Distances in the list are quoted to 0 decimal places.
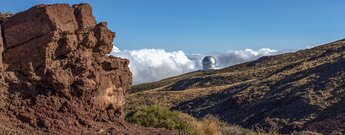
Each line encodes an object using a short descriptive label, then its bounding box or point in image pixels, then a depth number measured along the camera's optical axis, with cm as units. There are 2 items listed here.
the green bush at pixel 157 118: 1598
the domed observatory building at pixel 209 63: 15062
